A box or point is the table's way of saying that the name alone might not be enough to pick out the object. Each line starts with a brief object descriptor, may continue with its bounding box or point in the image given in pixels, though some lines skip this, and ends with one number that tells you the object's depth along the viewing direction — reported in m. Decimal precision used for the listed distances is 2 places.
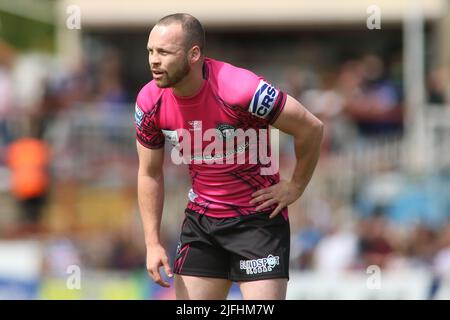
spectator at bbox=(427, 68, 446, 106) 14.73
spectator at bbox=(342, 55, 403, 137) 14.80
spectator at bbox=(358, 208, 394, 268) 12.26
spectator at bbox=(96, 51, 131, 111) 15.55
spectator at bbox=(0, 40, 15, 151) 14.99
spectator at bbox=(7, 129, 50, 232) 14.47
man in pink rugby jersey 5.52
